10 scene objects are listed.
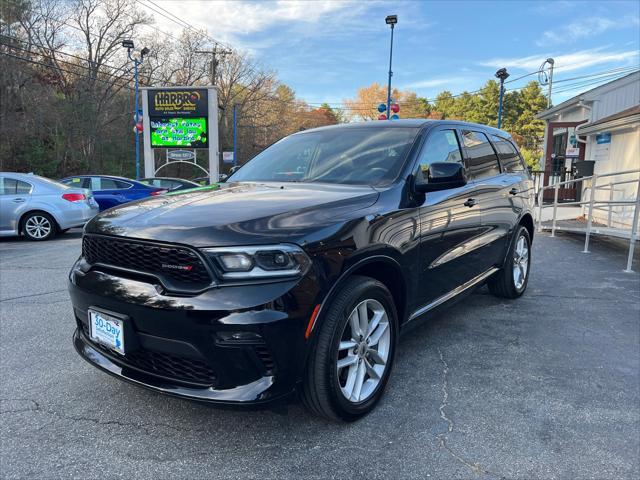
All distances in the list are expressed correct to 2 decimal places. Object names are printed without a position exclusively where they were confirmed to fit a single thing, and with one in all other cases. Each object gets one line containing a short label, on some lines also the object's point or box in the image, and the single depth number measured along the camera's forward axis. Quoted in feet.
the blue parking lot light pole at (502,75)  64.95
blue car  38.27
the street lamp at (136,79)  73.36
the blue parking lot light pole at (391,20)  66.90
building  36.94
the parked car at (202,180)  78.00
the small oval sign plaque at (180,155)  66.28
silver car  28.55
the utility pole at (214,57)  128.26
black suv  6.70
